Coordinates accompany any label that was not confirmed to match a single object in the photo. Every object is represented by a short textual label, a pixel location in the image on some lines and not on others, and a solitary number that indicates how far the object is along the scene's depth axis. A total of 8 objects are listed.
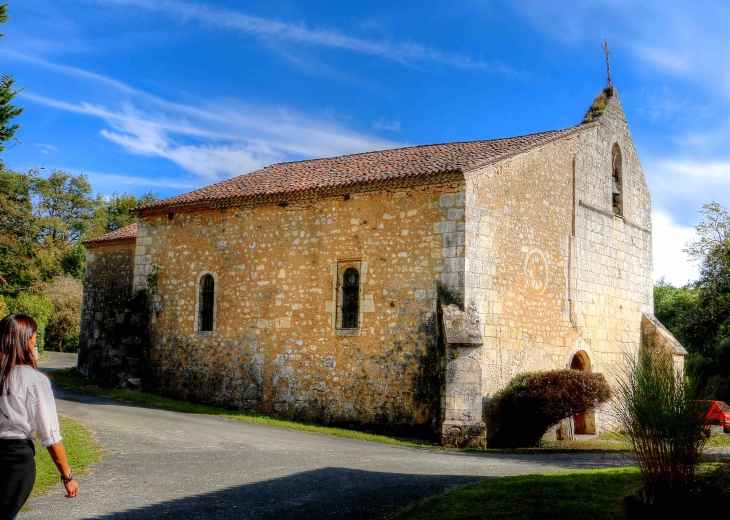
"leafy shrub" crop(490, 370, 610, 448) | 16.30
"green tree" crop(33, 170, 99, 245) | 51.88
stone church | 16.80
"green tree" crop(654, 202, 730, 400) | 30.84
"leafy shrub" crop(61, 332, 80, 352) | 43.03
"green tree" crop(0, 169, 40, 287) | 31.06
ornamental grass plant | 7.31
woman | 4.90
